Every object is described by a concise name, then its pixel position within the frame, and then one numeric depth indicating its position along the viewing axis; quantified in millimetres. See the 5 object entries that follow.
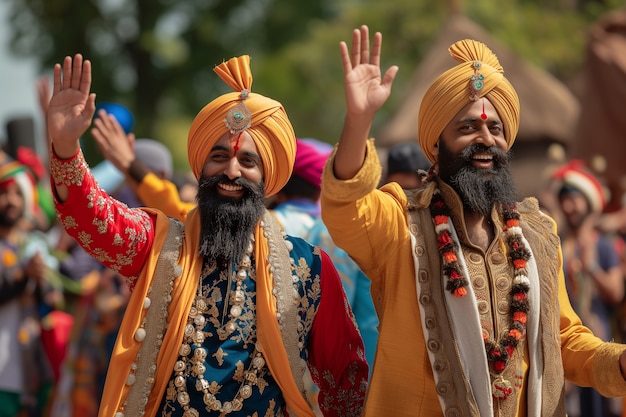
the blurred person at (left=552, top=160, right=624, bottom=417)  16828
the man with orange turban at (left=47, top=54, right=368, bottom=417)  8828
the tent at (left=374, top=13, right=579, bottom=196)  28406
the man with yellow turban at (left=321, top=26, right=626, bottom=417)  8672
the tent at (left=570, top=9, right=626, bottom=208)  26969
